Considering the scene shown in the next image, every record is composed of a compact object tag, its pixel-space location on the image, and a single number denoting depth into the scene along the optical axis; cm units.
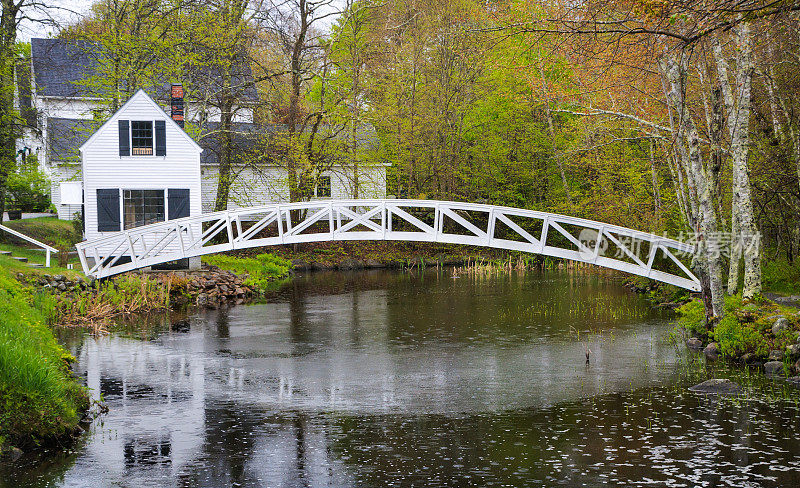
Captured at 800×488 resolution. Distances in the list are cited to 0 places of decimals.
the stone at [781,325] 1547
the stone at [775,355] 1512
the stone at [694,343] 1775
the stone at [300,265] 3841
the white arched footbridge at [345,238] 2053
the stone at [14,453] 1057
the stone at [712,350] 1684
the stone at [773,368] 1482
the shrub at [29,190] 4092
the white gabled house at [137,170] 2770
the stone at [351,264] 3941
